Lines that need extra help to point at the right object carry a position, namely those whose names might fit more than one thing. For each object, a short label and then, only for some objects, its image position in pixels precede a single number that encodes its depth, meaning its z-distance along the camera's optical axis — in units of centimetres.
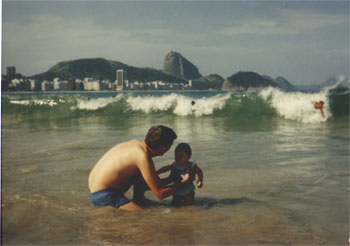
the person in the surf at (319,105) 1650
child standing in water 376
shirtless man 349
